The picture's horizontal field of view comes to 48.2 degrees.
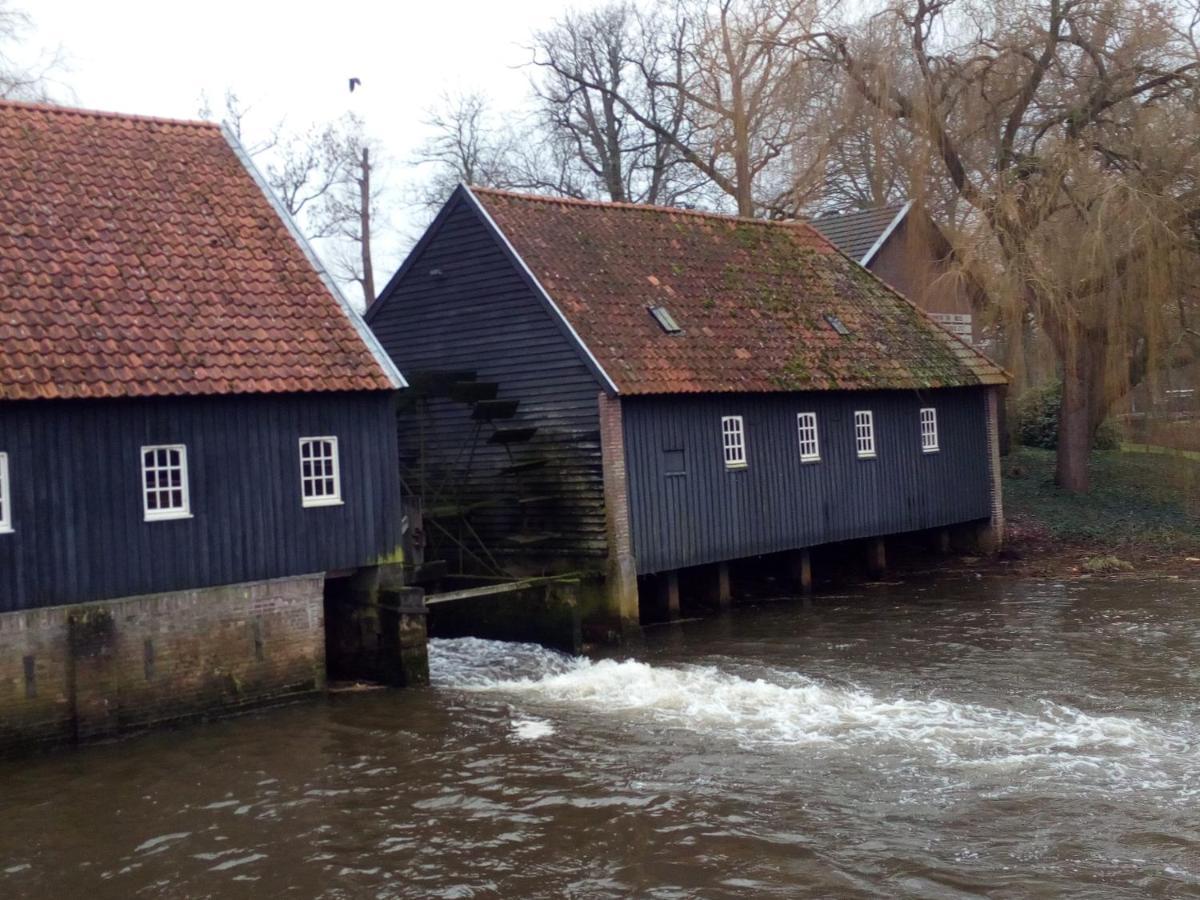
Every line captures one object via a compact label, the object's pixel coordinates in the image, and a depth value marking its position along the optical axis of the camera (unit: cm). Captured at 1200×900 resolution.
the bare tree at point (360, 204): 4112
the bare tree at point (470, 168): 4238
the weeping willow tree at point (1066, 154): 2494
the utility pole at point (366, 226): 4091
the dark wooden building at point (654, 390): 1970
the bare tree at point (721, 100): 2867
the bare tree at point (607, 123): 4000
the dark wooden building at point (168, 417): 1341
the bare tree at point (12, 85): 2650
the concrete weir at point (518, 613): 1831
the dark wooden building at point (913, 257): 2759
